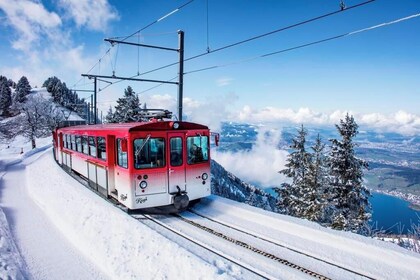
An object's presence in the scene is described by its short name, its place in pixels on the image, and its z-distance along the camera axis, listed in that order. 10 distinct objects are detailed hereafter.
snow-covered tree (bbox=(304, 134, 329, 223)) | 22.83
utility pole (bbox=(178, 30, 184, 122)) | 13.48
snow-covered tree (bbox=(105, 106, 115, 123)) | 52.31
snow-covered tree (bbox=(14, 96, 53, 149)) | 53.47
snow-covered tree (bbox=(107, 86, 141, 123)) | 41.34
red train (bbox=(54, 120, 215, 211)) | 10.06
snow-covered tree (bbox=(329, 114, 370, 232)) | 22.03
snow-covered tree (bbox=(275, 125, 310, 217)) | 25.40
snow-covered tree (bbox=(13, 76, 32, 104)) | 109.24
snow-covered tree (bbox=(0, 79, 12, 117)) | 94.31
